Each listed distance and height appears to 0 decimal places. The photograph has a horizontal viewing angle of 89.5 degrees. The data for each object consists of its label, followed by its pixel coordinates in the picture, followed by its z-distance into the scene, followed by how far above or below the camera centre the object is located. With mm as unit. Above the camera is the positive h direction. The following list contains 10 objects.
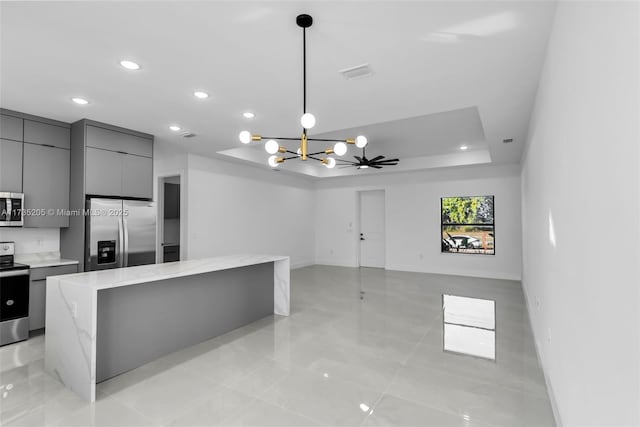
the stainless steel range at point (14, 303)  3557 -923
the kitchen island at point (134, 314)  2518 -896
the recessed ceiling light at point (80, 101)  3529 +1327
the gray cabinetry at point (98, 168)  4195 +727
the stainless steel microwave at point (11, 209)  3727 +133
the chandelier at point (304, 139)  2195 +808
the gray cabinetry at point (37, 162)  3824 +731
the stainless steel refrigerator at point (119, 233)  4246 -177
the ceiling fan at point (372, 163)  6360 +1158
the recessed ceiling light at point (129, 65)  2737 +1344
